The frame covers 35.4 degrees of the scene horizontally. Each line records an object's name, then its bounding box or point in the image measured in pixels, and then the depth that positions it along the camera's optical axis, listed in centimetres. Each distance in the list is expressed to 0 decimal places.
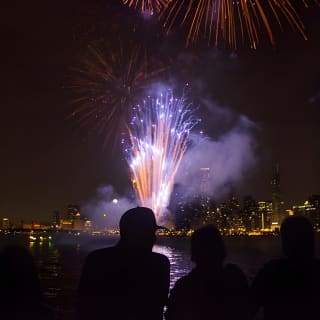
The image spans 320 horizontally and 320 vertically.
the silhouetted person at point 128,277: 377
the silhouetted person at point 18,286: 341
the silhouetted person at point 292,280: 395
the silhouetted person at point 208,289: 374
